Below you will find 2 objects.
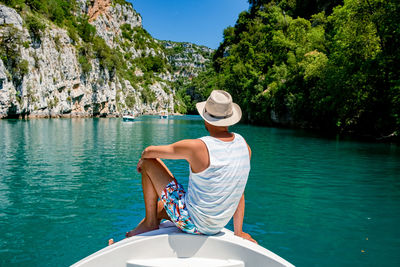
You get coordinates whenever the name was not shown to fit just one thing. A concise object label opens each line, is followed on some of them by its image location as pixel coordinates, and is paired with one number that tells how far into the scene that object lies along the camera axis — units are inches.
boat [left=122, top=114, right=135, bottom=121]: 1782.2
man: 97.7
